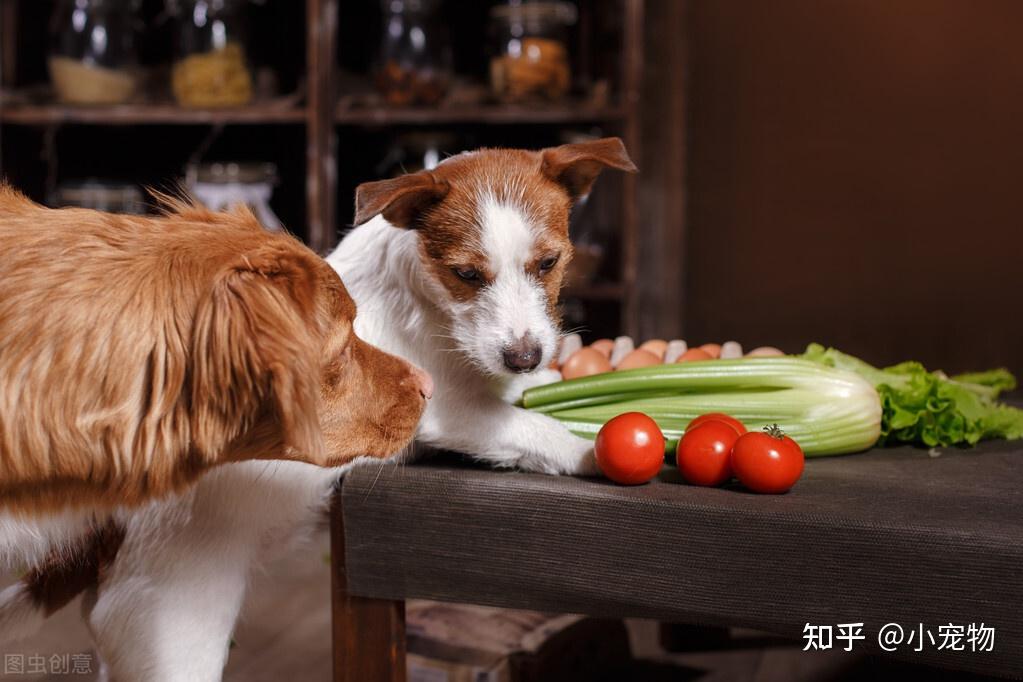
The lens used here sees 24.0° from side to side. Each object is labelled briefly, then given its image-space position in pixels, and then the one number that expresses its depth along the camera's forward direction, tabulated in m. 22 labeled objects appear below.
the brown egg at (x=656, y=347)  2.13
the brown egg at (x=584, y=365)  2.05
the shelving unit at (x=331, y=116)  2.71
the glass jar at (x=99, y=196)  2.75
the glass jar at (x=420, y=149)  2.78
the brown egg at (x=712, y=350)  2.10
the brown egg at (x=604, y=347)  2.13
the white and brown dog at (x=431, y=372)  1.84
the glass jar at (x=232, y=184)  2.75
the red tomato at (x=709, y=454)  1.85
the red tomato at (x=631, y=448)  1.84
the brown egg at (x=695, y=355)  2.07
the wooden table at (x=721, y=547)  1.75
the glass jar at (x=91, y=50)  2.78
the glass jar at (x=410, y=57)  2.77
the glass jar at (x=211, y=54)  2.77
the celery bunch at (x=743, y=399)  1.95
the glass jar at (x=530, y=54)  2.74
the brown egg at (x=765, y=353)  2.03
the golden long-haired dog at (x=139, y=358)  1.67
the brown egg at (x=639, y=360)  2.07
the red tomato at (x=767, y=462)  1.82
